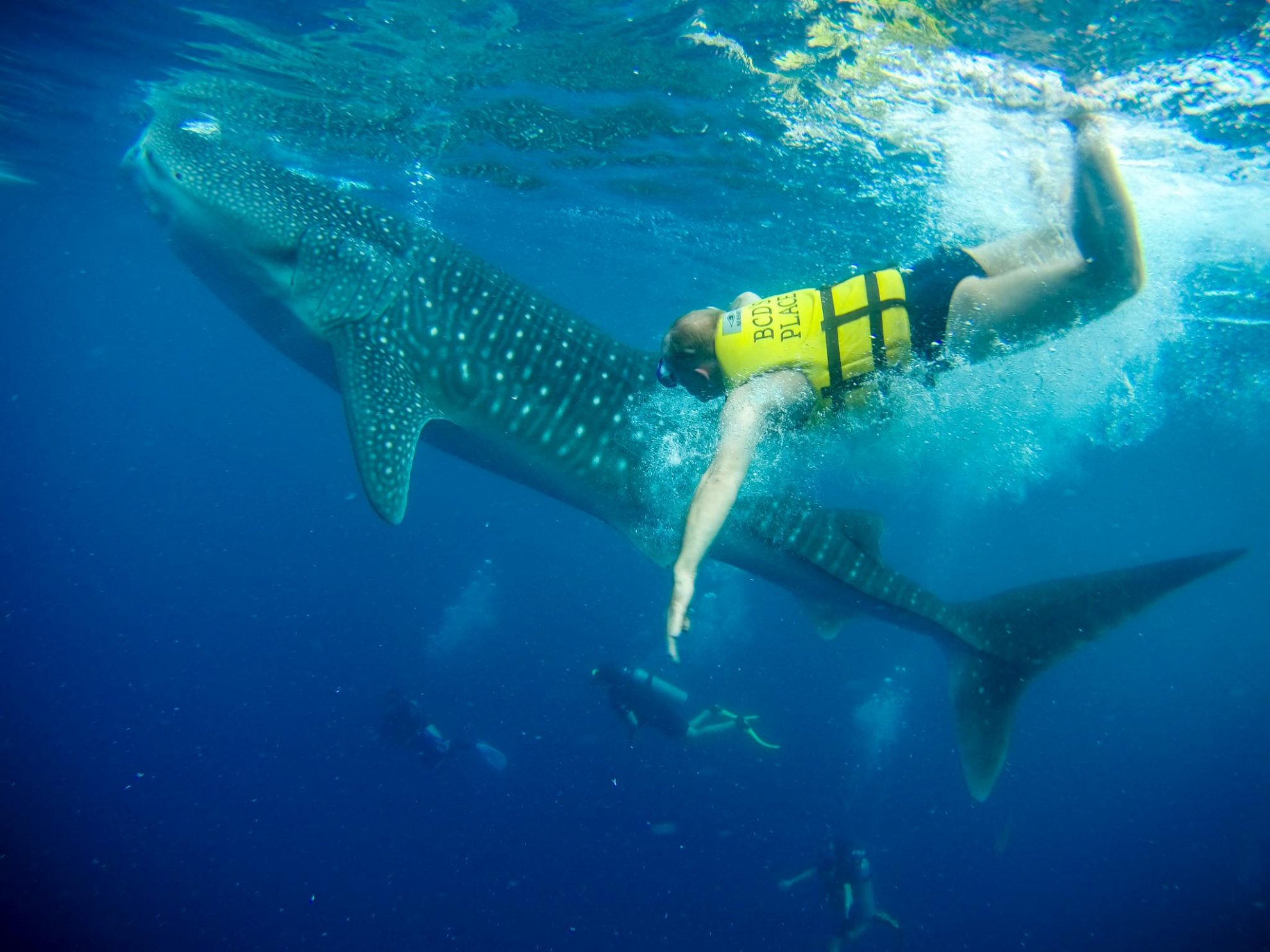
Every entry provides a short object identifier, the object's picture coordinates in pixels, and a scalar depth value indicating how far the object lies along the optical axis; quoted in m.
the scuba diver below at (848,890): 11.78
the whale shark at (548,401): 6.13
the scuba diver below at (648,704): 12.84
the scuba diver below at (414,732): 14.46
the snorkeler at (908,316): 3.71
